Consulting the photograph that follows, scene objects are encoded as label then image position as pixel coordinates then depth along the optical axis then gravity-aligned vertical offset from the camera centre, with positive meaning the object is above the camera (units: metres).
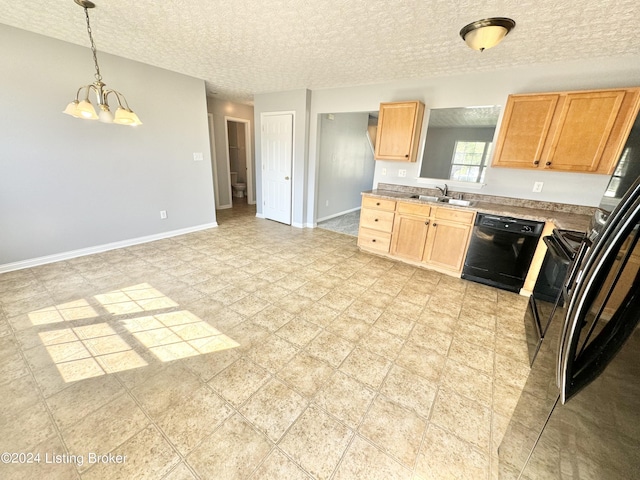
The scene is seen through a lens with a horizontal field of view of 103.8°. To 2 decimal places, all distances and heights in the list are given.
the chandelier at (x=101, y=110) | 1.99 +0.27
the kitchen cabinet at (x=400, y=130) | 3.33 +0.42
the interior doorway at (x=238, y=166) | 7.11 -0.37
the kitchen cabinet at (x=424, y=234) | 3.03 -0.90
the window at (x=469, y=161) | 3.24 +0.06
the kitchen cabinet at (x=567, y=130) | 2.31 +0.40
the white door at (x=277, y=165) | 4.73 -0.18
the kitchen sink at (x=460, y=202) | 3.17 -0.45
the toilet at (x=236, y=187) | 7.21 -0.92
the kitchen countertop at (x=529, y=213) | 2.37 -0.46
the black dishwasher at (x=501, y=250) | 2.66 -0.88
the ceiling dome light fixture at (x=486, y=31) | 1.95 +1.03
